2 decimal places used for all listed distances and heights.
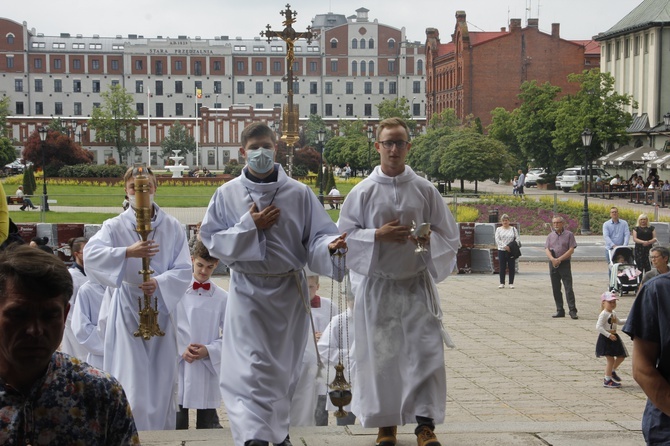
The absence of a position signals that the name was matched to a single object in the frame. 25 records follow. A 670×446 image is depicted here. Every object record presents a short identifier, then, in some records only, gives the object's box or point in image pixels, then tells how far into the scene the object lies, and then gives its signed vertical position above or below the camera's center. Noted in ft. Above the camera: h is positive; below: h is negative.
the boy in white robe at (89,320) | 26.14 -4.30
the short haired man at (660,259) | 45.16 -4.70
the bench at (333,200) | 127.41 -6.04
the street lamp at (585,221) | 111.95 -7.56
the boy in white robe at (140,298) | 24.16 -3.49
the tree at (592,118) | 189.98 +6.28
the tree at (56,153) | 223.10 +0.07
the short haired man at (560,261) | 56.39 -6.05
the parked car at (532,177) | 220.49 -5.38
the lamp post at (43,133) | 152.25 +2.98
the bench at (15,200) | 133.49 -6.02
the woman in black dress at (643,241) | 69.51 -5.93
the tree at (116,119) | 354.13 +11.67
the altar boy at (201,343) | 26.43 -4.89
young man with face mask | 21.21 -2.53
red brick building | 294.46 +25.11
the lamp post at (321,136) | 164.87 +2.68
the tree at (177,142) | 376.68 +4.01
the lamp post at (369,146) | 178.00 +1.44
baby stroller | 67.05 -7.81
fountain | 261.65 -4.33
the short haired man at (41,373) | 9.68 -2.07
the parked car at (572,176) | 192.95 -4.53
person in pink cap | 36.45 -6.86
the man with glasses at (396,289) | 22.57 -3.04
